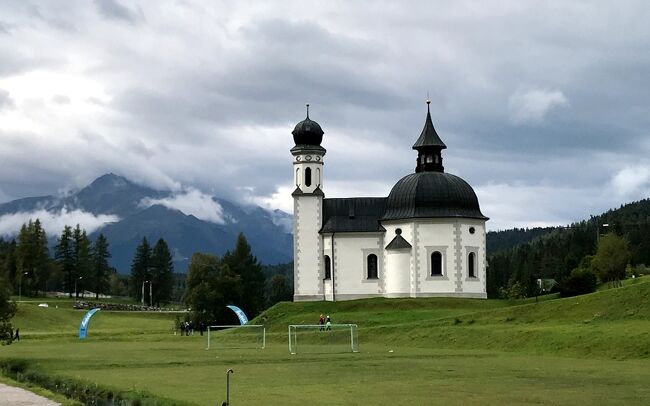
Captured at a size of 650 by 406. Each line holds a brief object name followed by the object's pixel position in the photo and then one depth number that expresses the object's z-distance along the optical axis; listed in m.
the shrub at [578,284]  88.88
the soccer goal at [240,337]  70.12
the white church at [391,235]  92.62
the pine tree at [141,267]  191.62
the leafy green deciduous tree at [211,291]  112.69
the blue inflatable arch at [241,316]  93.69
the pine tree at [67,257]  183.38
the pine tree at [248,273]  132.75
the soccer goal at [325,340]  61.03
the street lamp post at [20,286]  168.12
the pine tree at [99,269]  189.88
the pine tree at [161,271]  190.50
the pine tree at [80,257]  183.88
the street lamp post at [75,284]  183.38
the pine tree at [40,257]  171.25
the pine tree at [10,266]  169.52
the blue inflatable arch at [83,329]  87.00
